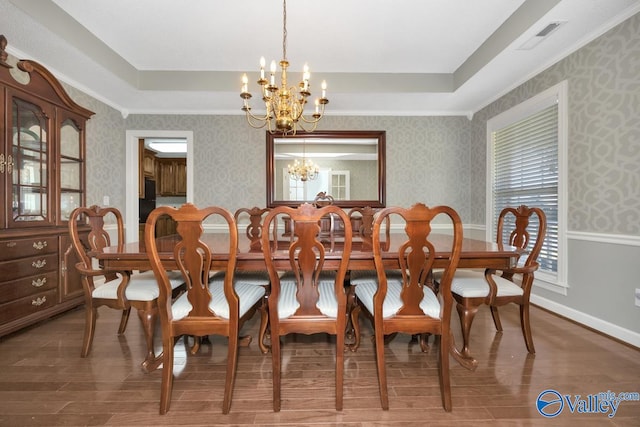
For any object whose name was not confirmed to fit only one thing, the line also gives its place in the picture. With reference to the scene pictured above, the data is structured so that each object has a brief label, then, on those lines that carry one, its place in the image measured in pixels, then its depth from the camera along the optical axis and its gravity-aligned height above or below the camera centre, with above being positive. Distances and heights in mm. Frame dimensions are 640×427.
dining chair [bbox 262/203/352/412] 1352 -436
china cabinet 2229 +128
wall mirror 4297 +589
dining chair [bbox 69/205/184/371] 1762 -485
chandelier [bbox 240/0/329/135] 2082 +822
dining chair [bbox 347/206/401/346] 1938 -490
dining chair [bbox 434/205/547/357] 1819 -483
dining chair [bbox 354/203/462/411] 1371 -443
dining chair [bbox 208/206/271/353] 1944 -511
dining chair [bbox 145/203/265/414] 1366 -432
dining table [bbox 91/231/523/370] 1618 -256
